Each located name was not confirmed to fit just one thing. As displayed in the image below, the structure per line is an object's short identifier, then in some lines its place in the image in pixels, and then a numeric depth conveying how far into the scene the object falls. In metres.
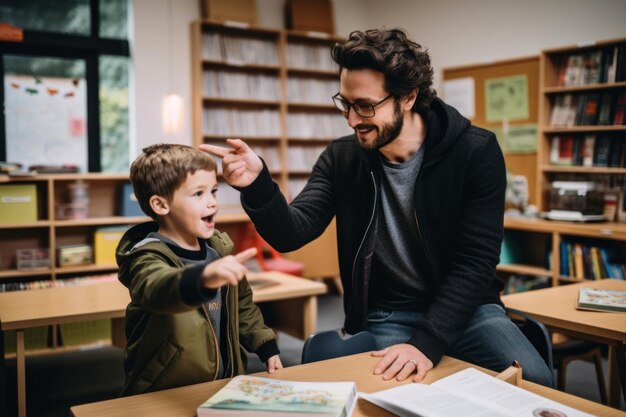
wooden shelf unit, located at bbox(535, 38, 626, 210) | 4.21
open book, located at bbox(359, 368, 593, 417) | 1.11
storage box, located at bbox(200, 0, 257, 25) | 5.38
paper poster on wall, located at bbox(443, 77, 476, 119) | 5.44
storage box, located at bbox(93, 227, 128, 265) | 4.33
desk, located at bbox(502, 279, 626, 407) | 1.76
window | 4.89
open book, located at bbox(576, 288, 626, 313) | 1.92
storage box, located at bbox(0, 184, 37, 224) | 4.04
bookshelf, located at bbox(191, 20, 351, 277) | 5.44
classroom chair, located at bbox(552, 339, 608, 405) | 2.48
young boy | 1.37
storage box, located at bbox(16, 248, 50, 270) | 4.14
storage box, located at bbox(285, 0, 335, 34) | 5.83
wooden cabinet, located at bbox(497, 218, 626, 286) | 3.95
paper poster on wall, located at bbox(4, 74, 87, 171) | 4.90
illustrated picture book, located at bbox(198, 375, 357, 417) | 1.09
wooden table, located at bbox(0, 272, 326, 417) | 2.35
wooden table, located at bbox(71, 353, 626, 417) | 1.18
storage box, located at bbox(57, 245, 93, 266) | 4.26
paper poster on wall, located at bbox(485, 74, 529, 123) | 5.01
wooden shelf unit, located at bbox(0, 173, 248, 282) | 4.15
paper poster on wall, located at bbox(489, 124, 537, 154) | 4.95
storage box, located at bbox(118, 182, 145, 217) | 4.41
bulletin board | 4.94
